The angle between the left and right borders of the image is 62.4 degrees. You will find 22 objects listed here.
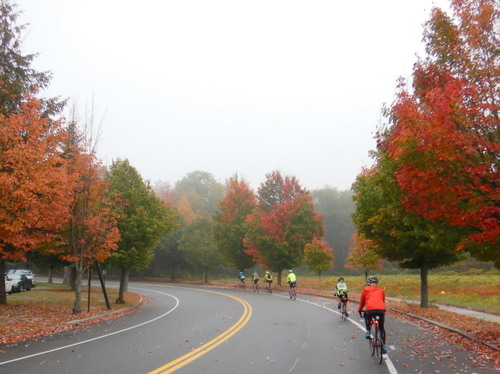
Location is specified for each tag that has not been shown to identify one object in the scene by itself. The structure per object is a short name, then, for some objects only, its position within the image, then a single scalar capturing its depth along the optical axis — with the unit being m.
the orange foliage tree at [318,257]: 32.58
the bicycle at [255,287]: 33.22
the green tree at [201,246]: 47.34
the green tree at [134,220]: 22.80
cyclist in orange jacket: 8.64
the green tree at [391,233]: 16.94
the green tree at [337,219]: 81.50
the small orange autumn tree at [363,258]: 29.36
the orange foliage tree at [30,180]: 13.52
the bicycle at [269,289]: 30.25
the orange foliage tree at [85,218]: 17.92
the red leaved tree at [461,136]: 8.57
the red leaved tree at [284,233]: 36.12
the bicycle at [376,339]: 8.43
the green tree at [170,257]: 54.84
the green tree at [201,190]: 92.62
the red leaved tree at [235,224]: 42.81
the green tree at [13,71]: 18.67
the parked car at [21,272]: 39.91
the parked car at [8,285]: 28.46
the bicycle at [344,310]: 15.39
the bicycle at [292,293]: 24.66
